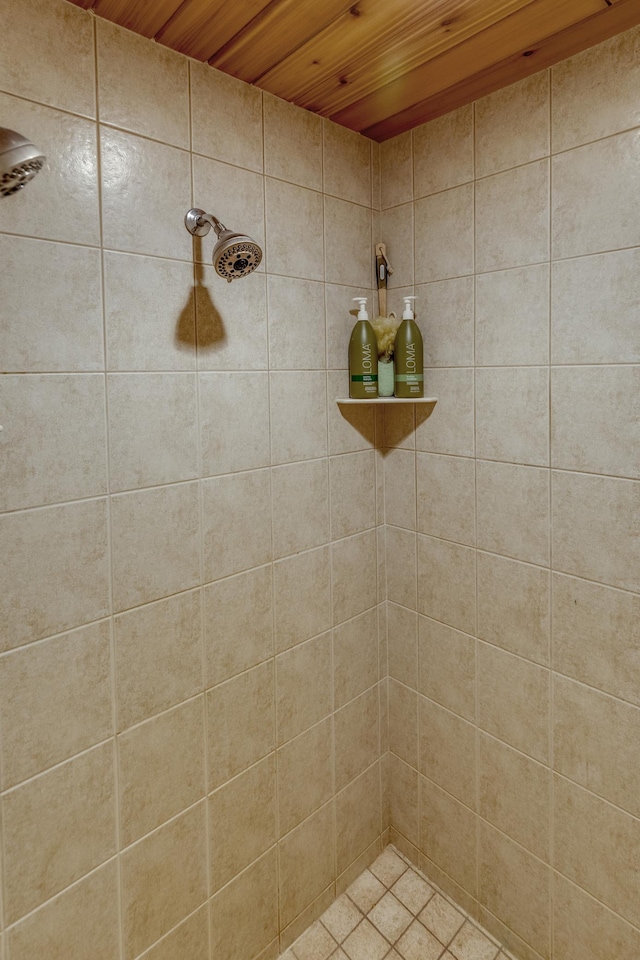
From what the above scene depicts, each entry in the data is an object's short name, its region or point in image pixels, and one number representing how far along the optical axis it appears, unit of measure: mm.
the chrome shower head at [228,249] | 1041
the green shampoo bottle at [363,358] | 1472
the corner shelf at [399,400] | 1465
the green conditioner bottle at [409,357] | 1464
